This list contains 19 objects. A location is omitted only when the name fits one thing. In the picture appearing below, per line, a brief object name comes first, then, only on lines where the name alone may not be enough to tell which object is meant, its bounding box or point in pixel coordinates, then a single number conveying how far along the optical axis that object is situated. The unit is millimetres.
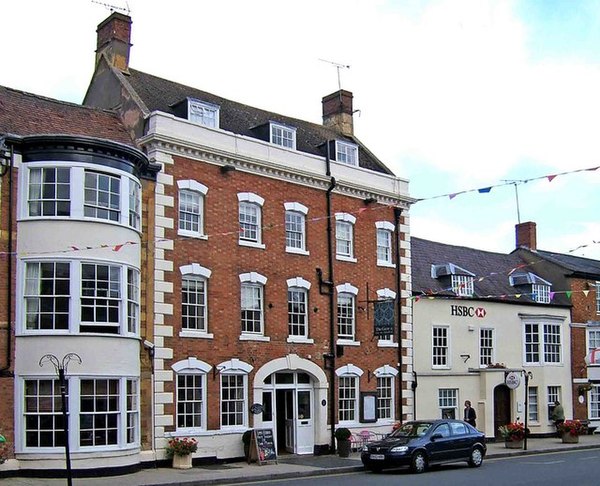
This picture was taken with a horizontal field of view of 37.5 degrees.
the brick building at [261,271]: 25938
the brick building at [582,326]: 41500
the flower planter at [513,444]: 33000
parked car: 24312
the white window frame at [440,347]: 34956
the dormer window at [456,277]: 37094
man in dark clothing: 33812
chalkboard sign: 26094
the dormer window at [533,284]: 41219
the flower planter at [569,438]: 35688
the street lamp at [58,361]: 22297
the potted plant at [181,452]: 24458
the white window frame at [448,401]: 34750
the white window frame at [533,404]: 38812
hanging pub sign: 30281
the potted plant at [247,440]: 26494
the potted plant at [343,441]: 28375
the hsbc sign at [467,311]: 36188
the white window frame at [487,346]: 37188
